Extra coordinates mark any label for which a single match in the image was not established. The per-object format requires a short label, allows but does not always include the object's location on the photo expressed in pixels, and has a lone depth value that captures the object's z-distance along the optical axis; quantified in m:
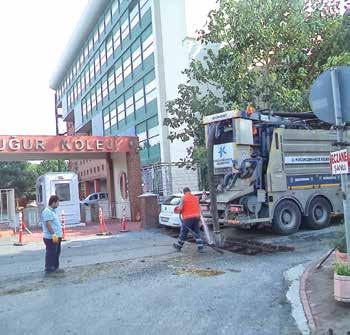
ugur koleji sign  19.33
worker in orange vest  11.74
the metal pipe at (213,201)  12.01
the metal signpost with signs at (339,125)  5.88
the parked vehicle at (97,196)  35.44
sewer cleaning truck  12.79
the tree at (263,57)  16.88
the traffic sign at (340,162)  5.84
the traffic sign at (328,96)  5.90
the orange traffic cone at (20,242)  15.32
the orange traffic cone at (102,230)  16.82
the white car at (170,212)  15.67
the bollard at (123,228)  17.34
